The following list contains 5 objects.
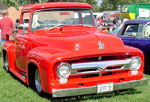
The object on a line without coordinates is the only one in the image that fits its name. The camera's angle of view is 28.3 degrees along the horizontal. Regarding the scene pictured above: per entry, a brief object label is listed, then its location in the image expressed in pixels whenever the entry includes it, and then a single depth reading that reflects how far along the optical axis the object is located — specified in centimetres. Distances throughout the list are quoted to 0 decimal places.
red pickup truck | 491
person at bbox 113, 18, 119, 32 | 2435
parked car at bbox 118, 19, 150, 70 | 782
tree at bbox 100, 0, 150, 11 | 10139
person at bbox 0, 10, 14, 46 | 1105
